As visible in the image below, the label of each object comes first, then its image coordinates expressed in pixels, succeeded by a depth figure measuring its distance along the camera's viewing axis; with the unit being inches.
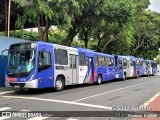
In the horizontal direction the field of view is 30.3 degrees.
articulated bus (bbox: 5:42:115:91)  629.0
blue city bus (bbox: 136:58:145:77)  1577.0
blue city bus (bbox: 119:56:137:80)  1340.1
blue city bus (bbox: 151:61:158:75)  2015.5
